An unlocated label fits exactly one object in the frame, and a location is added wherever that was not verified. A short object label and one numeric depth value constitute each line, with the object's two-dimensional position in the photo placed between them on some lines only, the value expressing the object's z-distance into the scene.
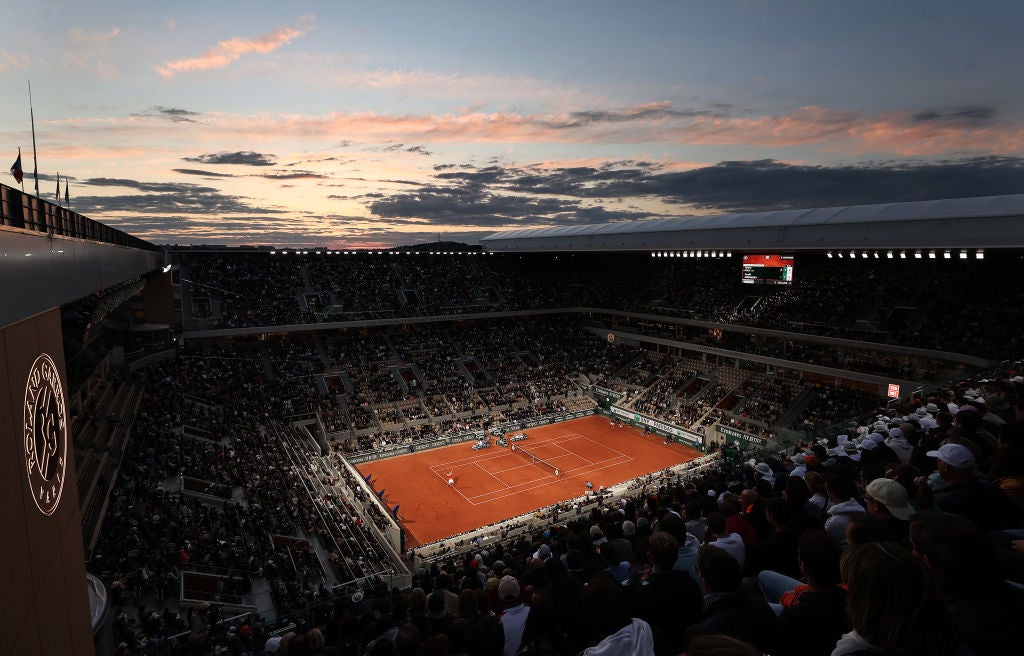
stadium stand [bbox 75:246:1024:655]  4.31
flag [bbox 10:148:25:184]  14.53
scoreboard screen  40.34
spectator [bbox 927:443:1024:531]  4.93
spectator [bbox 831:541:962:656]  2.35
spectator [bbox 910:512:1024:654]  2.85
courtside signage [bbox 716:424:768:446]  34.64
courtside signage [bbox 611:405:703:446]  38.16
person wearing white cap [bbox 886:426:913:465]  8.24
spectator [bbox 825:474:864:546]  5.42
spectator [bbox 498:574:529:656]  4.94
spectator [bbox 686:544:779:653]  3.42
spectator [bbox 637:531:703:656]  4.02
